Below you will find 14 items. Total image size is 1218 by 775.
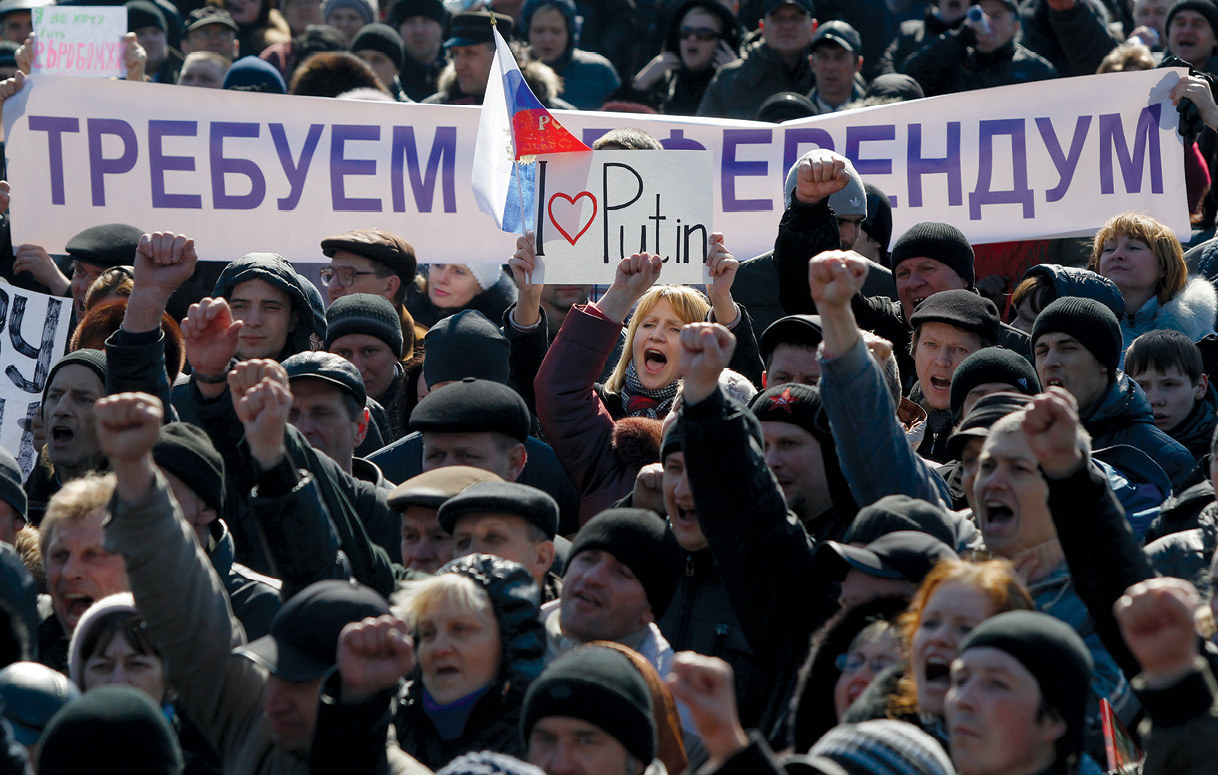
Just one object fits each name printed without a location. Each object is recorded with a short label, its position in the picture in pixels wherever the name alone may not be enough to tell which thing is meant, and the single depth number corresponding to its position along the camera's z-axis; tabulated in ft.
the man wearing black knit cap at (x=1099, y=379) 36.65
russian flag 47.32
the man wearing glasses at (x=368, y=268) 48.14
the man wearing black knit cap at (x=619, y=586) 29.86
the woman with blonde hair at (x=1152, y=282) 44.42
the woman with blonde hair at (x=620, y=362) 38.24
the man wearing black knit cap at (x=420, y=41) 78.28
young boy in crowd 40.55
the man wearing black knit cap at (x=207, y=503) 31.30
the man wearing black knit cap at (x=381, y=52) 71.61
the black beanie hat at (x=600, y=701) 24.41
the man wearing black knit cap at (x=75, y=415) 39.29
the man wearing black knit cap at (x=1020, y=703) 22.30
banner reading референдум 50.83
